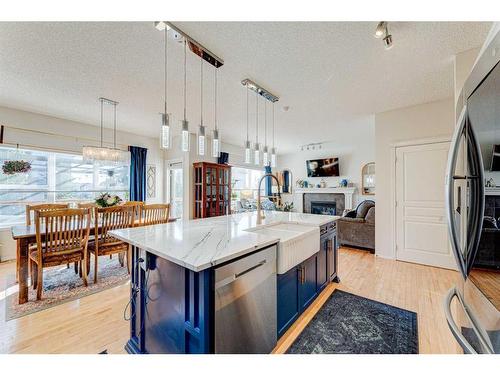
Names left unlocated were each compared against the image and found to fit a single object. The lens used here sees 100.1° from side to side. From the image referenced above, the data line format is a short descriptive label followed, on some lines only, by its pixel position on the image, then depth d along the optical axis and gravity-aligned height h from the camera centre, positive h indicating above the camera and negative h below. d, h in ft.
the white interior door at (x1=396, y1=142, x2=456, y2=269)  10.26 -0.90
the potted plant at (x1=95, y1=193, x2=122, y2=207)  10.30 -0.59
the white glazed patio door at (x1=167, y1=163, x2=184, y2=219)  18.86 +0.08
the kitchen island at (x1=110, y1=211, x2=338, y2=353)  3.58 -2.01
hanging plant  11.45 +1.27
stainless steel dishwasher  3.67 -2.28
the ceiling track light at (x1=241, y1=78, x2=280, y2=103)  8.43 +4.24
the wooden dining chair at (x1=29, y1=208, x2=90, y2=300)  7.40 -1.98
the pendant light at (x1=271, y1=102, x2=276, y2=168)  9.80 +1.44
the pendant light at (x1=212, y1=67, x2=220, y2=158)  7.12 +1.55
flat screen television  22.59 +2.37
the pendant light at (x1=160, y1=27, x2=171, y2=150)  5.57 +1.54
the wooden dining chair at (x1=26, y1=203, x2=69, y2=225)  9.60 -0.87
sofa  12.94 -2.55
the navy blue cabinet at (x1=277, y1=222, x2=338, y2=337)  5.50 -2.89
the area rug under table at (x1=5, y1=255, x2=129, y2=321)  7.06 -3.95
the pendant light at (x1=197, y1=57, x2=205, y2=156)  6.59 +1.54
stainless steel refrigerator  2.32 -0.26
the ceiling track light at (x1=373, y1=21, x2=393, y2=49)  5.37 +4.13
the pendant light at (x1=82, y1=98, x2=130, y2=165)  10.69 +1.87
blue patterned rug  5.26 -4.01
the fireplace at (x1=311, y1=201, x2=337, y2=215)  22.88 -2.12
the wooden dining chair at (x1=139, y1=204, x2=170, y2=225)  10.17 -1.25
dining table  7.24 -2.35
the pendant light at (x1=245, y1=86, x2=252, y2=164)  8.25 +1.45
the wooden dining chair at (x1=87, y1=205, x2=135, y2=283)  8.84 -1.65
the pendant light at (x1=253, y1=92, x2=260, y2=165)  8.82 +1.72
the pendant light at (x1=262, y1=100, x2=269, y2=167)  9.33 +1.44
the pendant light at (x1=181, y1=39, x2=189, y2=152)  6.07 +1.61
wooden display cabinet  16.01 -0.09
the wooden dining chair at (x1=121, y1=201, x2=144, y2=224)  10.00 -1.04
